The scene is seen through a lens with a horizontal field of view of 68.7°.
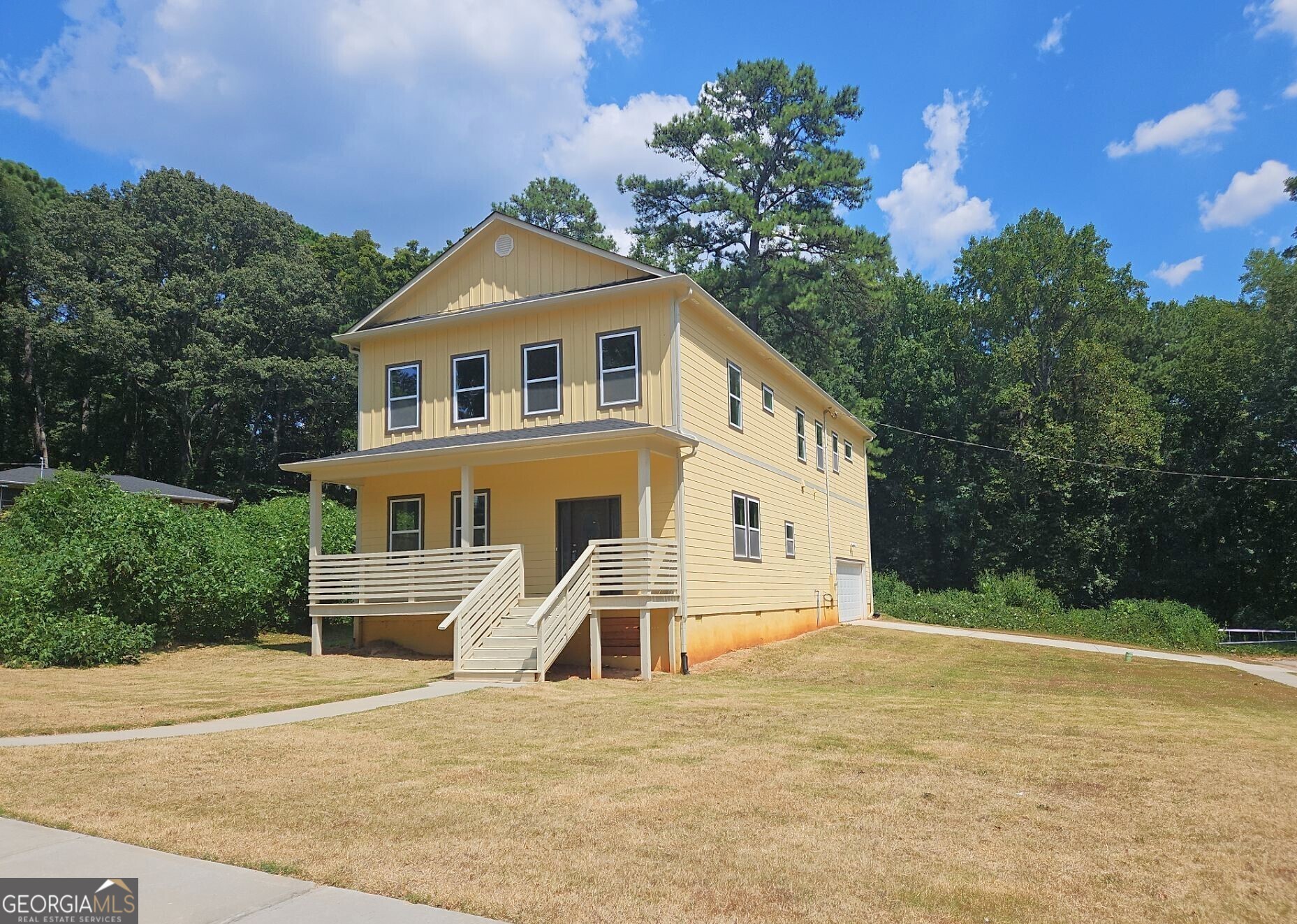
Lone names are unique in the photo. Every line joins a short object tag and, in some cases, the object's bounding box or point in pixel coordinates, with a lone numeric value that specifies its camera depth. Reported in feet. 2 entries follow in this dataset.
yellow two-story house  51.24
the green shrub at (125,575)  50.60
